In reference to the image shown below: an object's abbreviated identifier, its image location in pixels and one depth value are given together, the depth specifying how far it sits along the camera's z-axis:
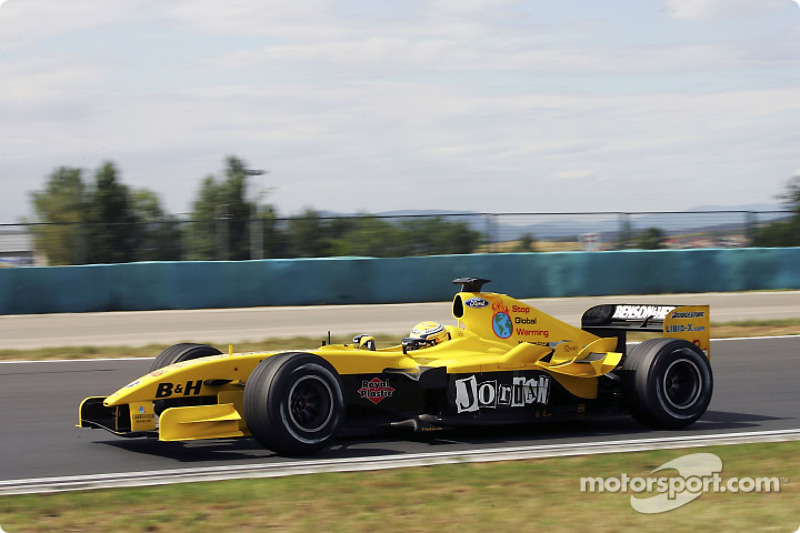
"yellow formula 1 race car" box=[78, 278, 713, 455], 13.20
